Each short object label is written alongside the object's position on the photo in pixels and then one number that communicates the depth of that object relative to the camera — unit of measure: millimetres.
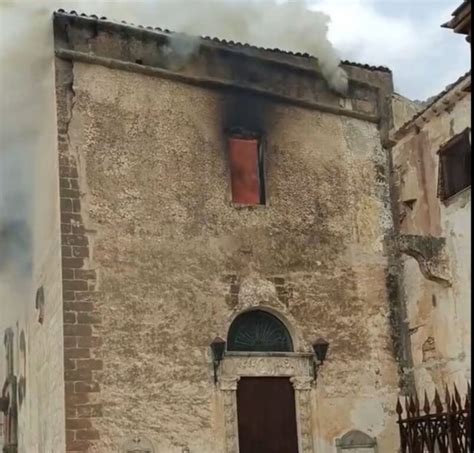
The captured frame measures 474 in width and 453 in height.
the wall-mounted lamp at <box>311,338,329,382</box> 15453
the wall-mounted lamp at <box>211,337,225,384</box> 14797
